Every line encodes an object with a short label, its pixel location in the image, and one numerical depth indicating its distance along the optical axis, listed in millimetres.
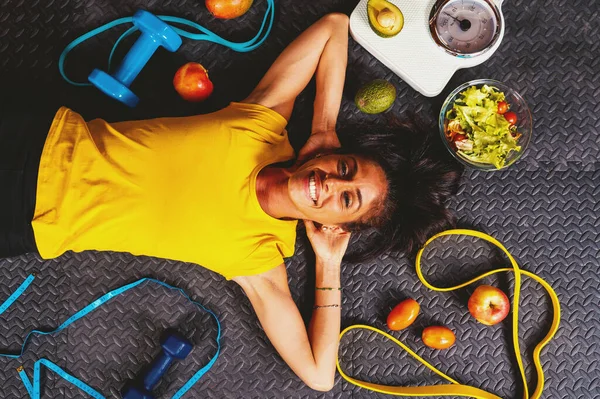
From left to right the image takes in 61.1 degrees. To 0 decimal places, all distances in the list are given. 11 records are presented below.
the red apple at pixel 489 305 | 1269
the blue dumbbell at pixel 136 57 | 1198
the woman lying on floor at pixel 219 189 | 1052
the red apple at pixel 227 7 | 1257
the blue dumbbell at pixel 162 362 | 1237
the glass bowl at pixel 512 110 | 1267
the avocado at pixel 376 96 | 1226
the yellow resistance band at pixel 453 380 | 1285
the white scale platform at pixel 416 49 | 1262
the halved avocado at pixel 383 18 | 1211
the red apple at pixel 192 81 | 1251
